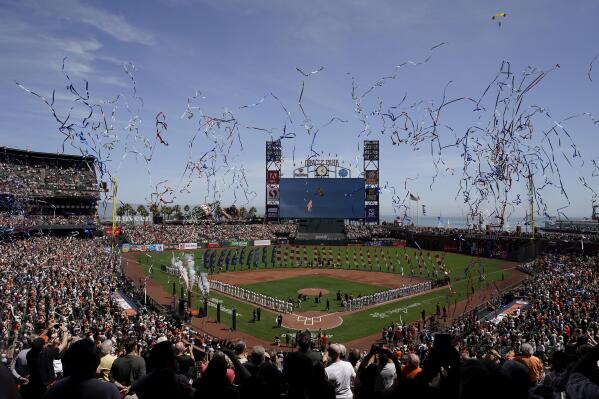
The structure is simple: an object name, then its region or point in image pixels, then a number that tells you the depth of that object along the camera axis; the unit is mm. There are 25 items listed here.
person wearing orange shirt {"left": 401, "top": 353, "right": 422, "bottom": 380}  6486
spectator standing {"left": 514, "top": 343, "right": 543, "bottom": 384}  8117
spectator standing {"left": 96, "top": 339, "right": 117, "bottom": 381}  7402
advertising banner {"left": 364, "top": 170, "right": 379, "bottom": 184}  88750
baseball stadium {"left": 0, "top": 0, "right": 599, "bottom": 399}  4469
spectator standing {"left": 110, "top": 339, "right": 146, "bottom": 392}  6762
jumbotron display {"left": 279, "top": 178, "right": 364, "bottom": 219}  88562
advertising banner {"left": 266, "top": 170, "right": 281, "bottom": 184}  91438
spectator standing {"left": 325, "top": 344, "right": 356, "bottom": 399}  6637
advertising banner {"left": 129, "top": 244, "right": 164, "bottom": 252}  69000
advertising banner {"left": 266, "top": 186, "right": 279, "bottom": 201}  91375
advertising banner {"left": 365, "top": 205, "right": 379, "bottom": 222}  87938
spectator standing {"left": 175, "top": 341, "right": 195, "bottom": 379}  7938
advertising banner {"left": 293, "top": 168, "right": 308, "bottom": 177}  91350
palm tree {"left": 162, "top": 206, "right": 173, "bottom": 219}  133875
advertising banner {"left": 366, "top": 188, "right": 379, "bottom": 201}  88188
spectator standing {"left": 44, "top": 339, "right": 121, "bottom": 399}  4008
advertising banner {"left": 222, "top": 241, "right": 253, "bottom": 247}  79438
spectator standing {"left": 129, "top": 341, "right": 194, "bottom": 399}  4328
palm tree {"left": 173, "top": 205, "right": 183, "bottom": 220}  148675
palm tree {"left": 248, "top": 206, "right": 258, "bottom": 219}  165400
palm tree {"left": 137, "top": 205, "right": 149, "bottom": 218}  148750
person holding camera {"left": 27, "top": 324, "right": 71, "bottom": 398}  6707
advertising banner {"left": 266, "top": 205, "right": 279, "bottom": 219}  91188
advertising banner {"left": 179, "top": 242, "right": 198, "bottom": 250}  73750
